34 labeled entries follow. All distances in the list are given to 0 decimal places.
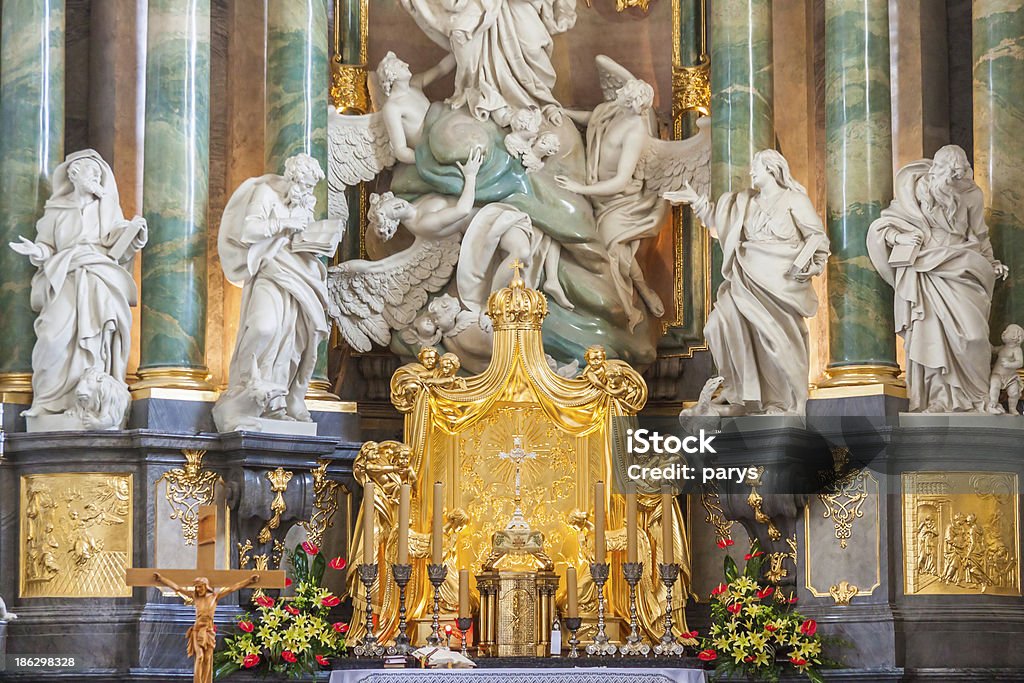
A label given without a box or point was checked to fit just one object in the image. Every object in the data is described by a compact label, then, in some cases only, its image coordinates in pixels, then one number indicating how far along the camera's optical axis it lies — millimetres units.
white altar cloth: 14297
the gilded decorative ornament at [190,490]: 15234
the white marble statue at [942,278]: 15297
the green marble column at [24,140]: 15781
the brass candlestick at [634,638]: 15031
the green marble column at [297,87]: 16594
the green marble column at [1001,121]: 16000
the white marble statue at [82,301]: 15281
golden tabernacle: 16109
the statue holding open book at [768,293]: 15484
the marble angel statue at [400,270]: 17047
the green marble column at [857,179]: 15773
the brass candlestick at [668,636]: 14930
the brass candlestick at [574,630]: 14992
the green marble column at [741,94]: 16672
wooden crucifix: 12664
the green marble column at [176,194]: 15812
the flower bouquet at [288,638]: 14562
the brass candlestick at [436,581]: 15070
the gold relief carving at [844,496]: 15242
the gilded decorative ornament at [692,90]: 17672
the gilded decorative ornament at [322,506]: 16016
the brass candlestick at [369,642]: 15039
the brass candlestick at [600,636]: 14961
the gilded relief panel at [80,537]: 15125
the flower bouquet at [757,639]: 14664
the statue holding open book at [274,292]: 15391
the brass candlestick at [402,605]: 14883
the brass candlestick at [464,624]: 14836
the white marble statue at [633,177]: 17281
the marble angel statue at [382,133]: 17281
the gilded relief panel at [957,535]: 15133
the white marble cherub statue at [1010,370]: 15406
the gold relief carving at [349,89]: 17609
